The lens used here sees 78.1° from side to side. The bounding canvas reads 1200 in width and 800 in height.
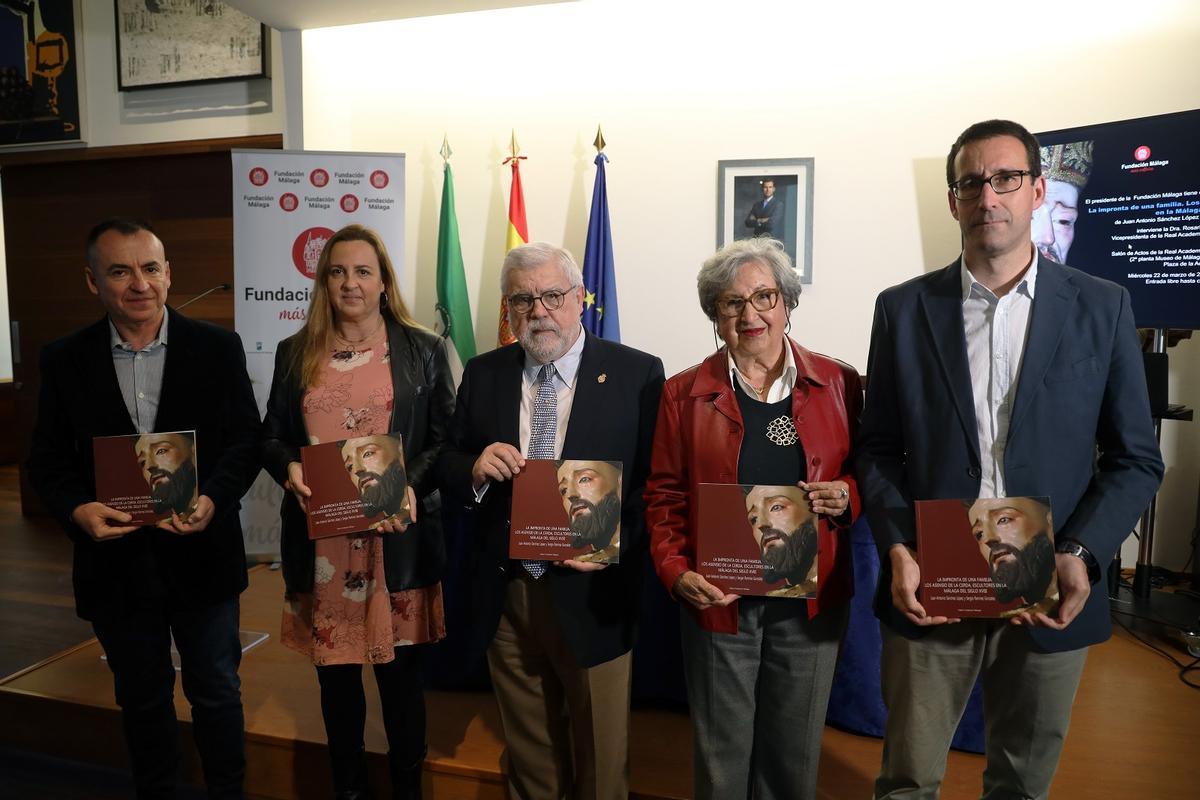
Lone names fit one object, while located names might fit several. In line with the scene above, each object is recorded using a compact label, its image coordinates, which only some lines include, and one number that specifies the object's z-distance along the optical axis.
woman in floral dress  1.80
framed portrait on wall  4.09
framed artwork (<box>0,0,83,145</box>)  4.74
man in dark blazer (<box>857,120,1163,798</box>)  1.29
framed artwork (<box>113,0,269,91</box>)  4.45
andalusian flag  4.36
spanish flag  4.25
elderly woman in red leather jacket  1.49
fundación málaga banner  3.10
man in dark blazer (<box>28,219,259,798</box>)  1.77
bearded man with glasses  1.62
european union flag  4.16
